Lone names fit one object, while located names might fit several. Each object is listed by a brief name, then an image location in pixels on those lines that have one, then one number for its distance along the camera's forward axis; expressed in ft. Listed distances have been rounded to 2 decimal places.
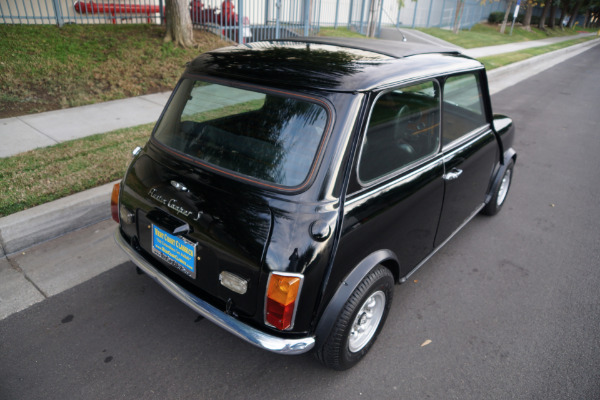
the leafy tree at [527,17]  120.69
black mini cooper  7.08
